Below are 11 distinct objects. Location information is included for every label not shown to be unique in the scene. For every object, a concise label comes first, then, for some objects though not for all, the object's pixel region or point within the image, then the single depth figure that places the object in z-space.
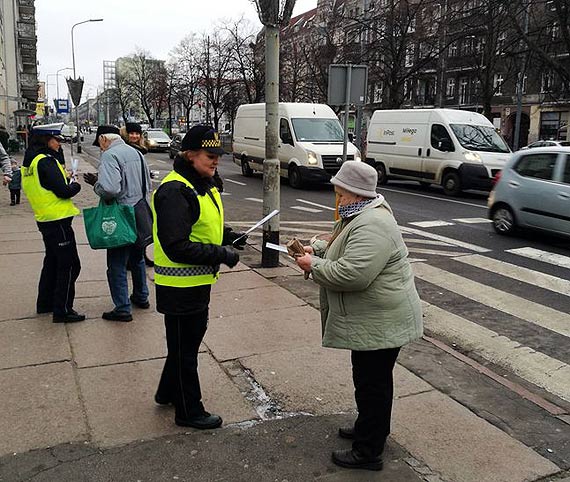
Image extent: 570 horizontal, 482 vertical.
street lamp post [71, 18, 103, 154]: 37.88
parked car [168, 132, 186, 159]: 32.06
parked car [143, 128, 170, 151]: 38.84
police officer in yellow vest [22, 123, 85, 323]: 5.10
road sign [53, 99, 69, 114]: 47.12
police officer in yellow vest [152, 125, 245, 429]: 3.11
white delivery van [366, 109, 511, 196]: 16.21
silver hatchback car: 9.45
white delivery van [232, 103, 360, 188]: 17.69
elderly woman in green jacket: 2.85
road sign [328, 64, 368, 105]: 9.12
